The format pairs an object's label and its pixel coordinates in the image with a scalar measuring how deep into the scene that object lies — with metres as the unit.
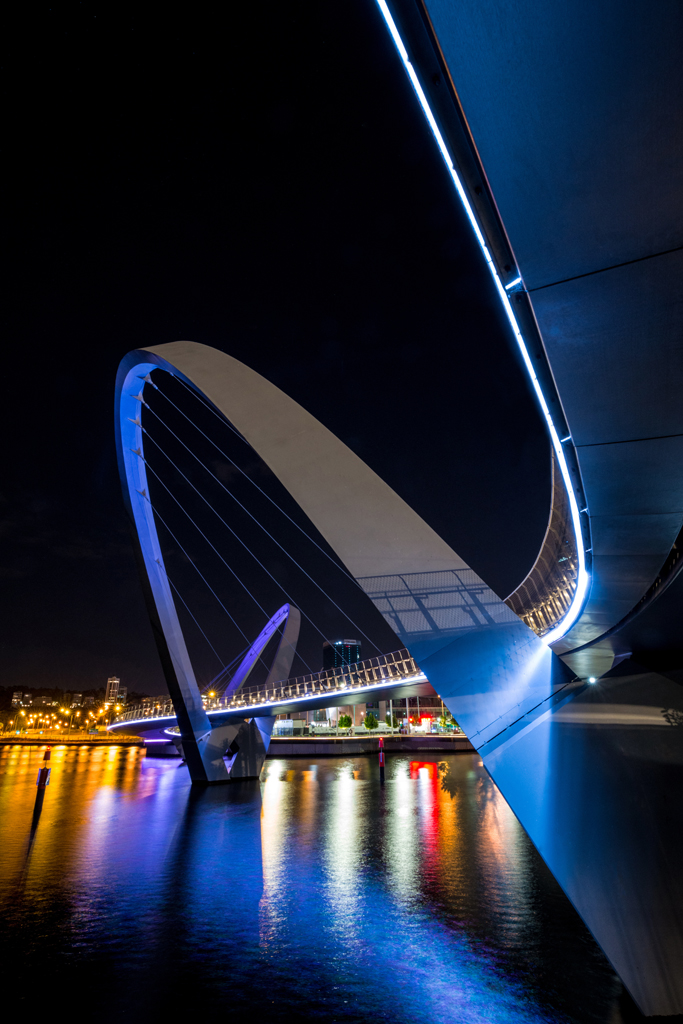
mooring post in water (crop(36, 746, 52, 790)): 15.57
